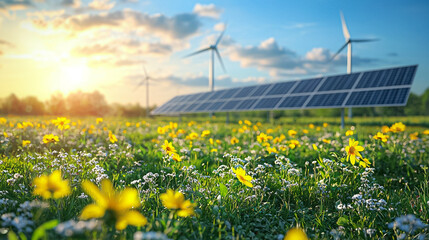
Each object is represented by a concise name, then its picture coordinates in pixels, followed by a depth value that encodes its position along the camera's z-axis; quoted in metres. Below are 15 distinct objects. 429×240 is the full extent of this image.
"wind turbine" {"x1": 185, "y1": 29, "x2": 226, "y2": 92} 26.69
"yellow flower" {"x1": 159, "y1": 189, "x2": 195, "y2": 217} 1.89
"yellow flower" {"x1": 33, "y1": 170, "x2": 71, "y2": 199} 1.72
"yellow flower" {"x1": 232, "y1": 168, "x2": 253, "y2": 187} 2.76
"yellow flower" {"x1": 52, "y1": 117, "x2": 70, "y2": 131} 5.31
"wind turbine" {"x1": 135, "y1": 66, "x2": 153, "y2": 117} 35.47
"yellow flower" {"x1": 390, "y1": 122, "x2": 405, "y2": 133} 5.82
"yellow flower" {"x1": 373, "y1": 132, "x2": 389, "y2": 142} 4.97
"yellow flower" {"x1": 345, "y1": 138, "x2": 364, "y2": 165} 3.57
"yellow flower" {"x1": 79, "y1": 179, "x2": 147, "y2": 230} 1.48
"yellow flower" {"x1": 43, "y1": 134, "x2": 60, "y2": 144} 4.00
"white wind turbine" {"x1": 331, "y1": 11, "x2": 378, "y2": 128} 21.47
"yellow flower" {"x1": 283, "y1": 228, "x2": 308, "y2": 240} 1.55
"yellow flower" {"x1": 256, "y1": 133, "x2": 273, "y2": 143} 5.39
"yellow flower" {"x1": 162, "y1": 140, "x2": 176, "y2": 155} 3.70
